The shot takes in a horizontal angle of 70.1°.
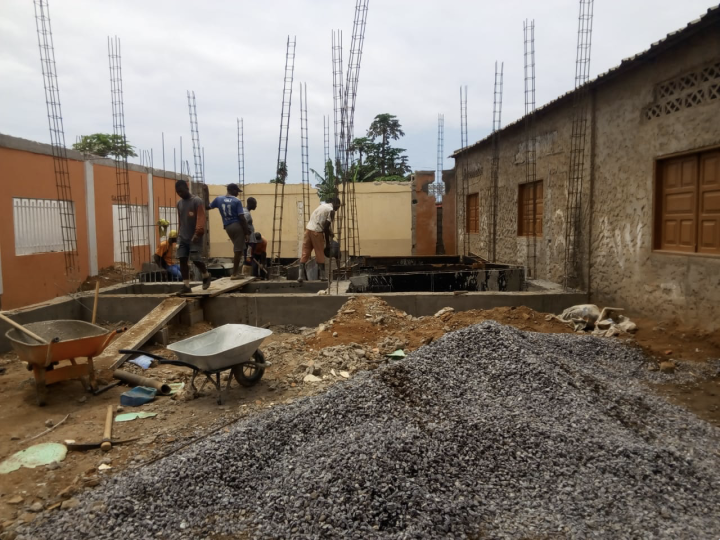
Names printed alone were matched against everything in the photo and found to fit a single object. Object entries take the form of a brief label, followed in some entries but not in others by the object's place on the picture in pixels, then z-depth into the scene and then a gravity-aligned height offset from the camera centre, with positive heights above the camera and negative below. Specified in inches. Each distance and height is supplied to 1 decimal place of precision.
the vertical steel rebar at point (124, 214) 497.0 +19.5
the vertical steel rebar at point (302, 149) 465.7 +74.2
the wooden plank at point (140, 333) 222.2 -47.2
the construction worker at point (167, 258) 381.2 -19.1
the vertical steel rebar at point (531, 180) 413.1 +39.7
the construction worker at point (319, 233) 368.2 -1.9
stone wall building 235.0 +26.0
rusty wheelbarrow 181.2 -41.8
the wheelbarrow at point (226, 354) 175.3 -43.2
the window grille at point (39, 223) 391.5 +8.3
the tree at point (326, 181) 807.0 +82.5
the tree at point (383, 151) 1196.5 +190.6
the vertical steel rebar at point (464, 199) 612.1 +35.8
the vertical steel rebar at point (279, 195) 411.6 +48.4
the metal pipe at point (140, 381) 194.5 -57.9
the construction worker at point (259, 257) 416.2 -21.7
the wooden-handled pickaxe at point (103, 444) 149.3 -62.0
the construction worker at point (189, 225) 279.0 +3.8
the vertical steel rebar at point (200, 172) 598.0 +74.0
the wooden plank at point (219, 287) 293.0 -33.8
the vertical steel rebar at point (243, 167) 630.8 +81.3
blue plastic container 186.4 -60.3
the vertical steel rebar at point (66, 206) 419.8 +23.7
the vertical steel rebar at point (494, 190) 495.5 +37.9
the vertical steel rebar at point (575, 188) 334.3 +26.1
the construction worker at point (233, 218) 322.0 +8.6
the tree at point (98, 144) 973.2 +170.6
